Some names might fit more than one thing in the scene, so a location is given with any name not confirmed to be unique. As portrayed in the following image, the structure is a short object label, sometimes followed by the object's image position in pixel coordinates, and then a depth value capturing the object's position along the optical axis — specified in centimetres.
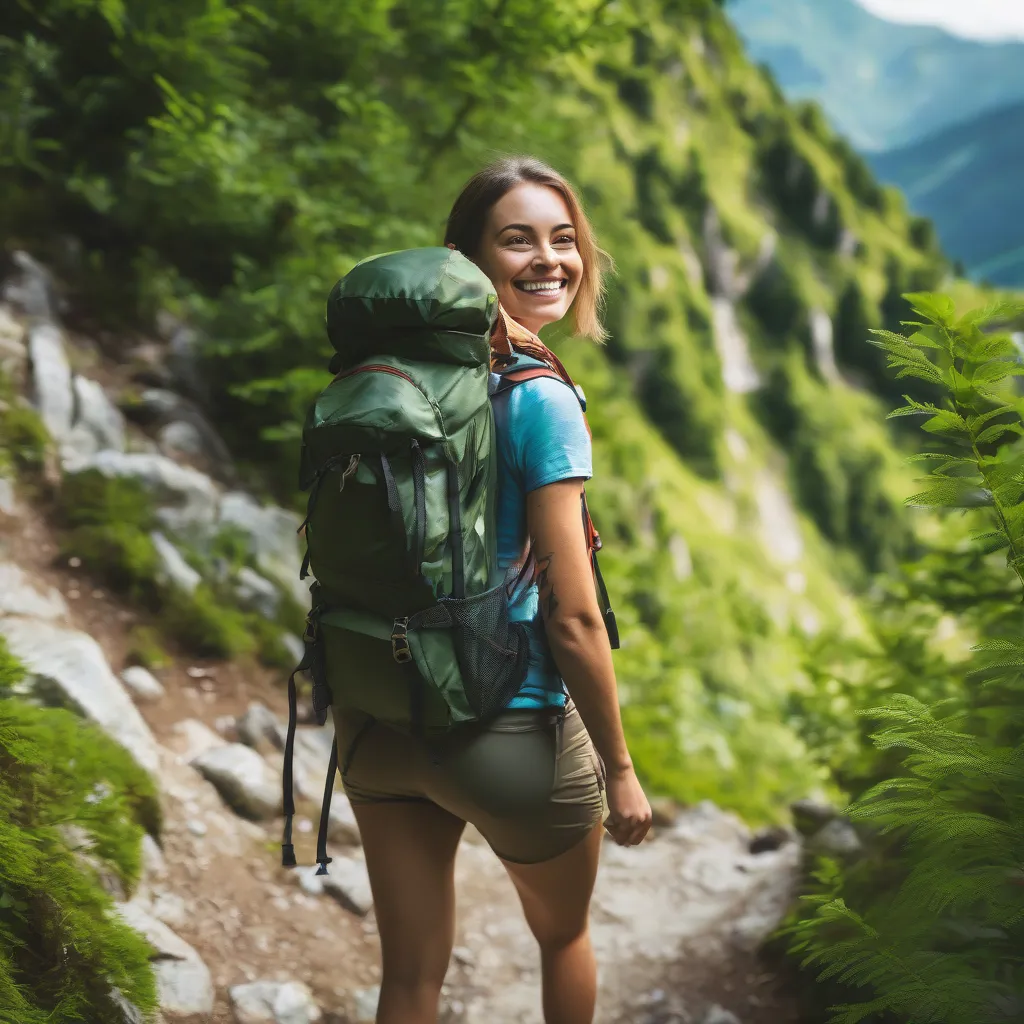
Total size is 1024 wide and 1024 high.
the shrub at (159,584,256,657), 439
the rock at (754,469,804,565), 3394
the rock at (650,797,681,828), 518
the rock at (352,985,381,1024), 306
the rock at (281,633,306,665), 471
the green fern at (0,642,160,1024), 223
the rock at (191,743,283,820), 379
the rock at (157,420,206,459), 521
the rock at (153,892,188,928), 302
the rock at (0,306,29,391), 478
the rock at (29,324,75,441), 472
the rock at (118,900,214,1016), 266
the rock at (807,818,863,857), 368
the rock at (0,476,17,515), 432
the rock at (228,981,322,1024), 283
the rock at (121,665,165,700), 402
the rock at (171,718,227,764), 388
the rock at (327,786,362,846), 397
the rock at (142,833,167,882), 315
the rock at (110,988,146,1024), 234
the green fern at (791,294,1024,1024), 164
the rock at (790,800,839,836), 428
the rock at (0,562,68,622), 383
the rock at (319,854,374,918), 359
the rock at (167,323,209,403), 566
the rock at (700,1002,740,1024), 333
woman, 180
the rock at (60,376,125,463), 475
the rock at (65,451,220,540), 465
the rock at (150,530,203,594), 447
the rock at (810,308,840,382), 4097
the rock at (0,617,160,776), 328
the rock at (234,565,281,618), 473
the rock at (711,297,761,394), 3747
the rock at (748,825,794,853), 504
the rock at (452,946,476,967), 357
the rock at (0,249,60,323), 518
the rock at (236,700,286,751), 417
